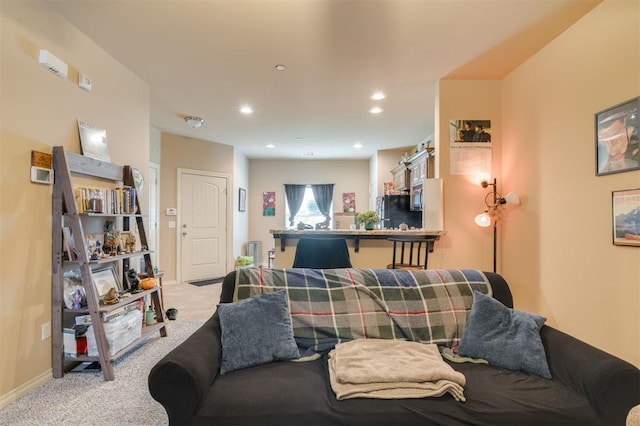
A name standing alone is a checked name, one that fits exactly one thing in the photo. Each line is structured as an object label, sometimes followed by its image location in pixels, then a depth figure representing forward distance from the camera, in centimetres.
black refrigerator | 561
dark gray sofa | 125
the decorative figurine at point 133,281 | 282
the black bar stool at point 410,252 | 316
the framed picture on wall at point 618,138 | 193
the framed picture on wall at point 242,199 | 658
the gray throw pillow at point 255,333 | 159
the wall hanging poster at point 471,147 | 333
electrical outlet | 220
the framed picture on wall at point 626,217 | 191
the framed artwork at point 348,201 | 750
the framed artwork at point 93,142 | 252
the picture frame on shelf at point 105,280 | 247
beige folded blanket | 133
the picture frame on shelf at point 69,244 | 225
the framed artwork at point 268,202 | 752
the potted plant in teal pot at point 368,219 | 360
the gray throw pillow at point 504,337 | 153
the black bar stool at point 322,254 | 279
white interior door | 558
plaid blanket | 184
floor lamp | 313
